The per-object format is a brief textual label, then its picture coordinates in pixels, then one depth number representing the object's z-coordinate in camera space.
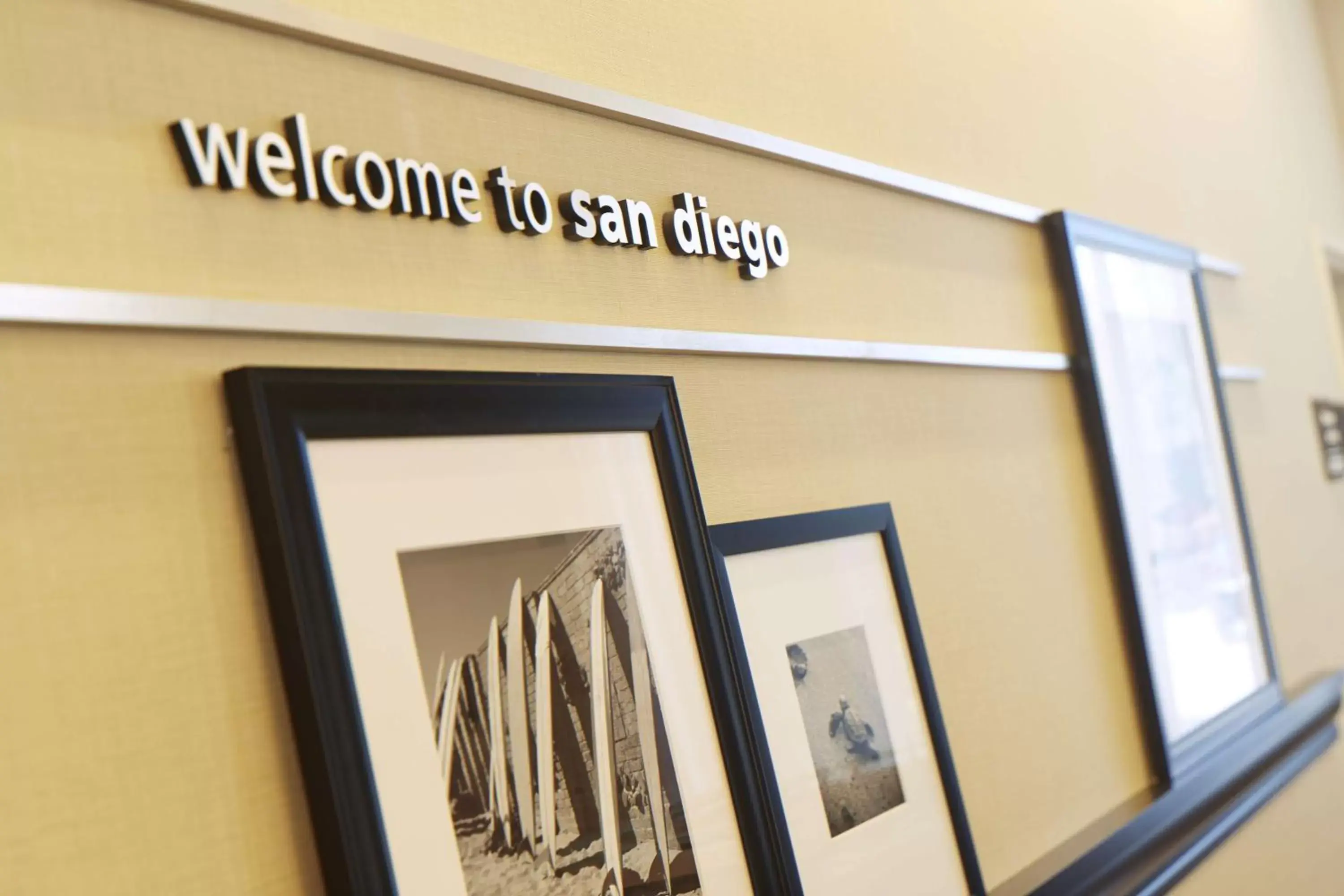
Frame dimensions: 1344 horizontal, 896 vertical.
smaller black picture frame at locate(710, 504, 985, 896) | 1.60
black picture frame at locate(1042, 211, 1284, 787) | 2.29
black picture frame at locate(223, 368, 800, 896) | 0.97
